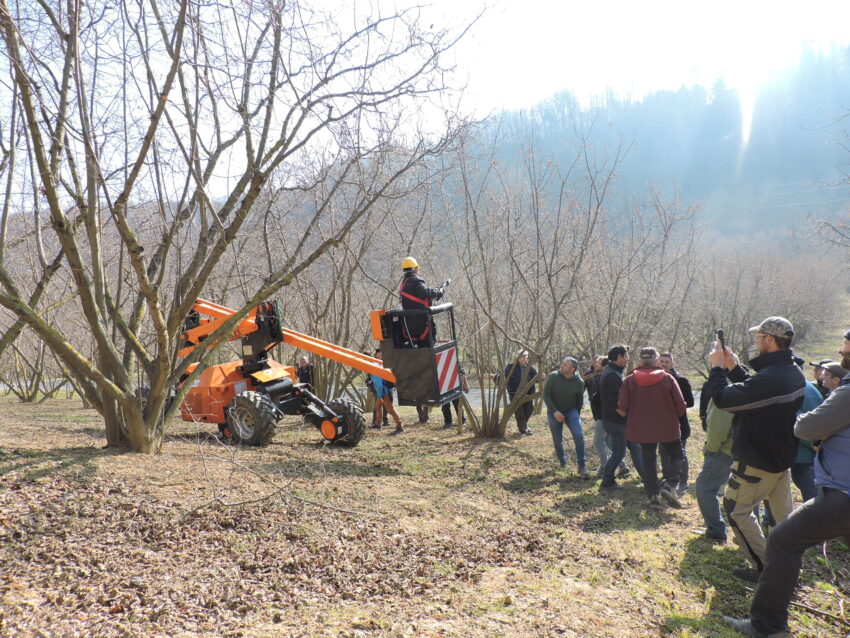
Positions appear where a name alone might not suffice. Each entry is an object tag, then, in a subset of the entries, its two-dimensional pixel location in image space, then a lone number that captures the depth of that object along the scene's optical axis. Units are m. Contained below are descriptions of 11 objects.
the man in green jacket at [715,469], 5.11
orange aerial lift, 8.05
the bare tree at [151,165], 4.62
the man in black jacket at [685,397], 6.84
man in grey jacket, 3.16
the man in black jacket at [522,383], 10.31
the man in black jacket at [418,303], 6.72
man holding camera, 4.00
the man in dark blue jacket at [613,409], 6.95
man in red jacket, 6.20
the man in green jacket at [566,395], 7.80
